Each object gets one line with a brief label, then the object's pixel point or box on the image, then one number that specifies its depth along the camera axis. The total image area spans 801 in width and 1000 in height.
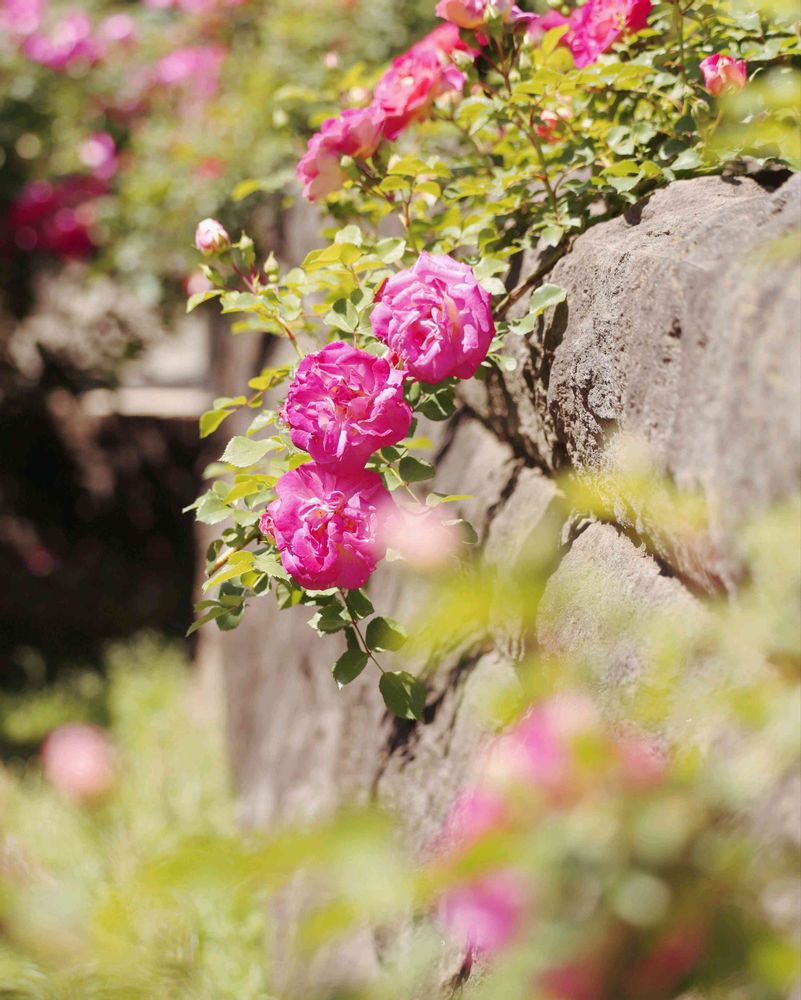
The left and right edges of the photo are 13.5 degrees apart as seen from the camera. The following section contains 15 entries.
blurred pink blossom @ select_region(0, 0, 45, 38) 4.46
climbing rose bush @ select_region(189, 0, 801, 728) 1.77
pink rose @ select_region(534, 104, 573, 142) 1.96
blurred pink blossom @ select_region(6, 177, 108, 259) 4.18
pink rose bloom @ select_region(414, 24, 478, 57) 1.95
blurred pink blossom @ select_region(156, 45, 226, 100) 4.15
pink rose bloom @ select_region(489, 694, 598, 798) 1.56
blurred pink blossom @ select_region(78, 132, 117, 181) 4.20
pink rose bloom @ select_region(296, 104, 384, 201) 1.90
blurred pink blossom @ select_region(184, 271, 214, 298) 2.92
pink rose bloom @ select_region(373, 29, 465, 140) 1.92
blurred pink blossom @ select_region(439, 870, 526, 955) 1.54
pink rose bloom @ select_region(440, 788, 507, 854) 1.56
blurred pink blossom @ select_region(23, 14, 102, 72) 4.43
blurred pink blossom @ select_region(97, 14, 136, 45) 4.65
